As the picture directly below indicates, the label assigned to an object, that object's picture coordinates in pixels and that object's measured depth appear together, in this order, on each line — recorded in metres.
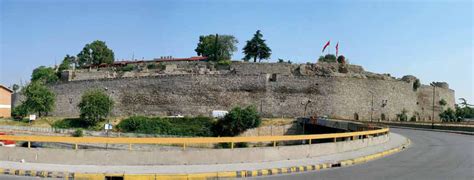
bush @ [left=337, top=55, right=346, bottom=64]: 74.46
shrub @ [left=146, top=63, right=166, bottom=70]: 72.52
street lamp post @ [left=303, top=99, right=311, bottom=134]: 61.07
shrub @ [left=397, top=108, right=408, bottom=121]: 65.57
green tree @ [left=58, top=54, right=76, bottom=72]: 91.19
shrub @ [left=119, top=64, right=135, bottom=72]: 75.50
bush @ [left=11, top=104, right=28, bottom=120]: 61.06
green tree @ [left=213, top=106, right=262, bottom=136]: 50.12
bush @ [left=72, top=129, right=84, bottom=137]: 43.16
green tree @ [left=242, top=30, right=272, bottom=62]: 80.31
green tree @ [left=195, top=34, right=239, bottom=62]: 88.56
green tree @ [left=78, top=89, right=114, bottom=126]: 54.19
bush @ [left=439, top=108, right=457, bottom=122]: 71.00
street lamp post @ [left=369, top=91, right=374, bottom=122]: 64.44
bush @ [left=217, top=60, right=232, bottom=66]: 70.43
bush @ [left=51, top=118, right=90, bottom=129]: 53.70
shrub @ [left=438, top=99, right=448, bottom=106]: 75.32
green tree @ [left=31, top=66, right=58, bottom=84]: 77.00
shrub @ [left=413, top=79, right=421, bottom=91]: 72.06
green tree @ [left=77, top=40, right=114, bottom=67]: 90.56
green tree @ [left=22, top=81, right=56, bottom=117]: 60.22
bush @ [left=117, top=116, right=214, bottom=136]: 51.56
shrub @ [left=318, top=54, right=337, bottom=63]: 88.38
